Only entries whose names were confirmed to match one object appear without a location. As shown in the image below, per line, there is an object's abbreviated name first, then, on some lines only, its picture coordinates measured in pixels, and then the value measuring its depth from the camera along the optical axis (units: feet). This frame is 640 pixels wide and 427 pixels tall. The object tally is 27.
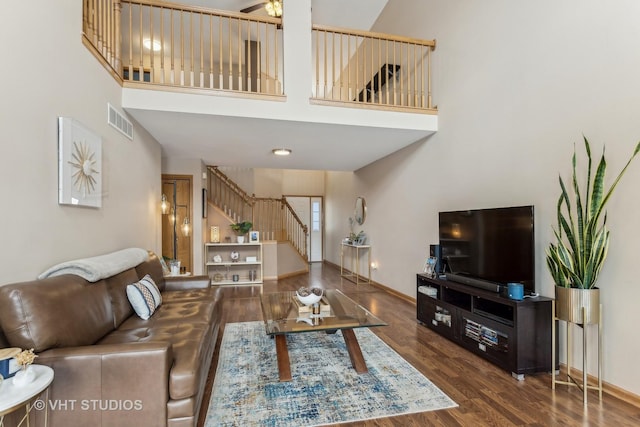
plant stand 7.06
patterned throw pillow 8.68
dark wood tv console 8.16
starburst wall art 7.45
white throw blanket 6.97
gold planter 7.07
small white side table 3.94
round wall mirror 22.40
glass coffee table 8.09
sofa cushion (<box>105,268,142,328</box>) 8.02
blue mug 8.37
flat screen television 8.71
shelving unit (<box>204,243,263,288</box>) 21.26
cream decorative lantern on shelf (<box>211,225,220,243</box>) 21.27
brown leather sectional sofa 5.26
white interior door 33.35
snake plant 6.93
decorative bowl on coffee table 9.05
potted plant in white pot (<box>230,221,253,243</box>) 21.84
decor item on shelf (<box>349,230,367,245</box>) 21.77
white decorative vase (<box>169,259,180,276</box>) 15.14
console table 21.24
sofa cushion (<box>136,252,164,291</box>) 10.60
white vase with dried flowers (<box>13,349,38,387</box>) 4.34
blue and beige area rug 6.68
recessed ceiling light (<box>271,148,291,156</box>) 16.71
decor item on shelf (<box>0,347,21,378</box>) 4.32
